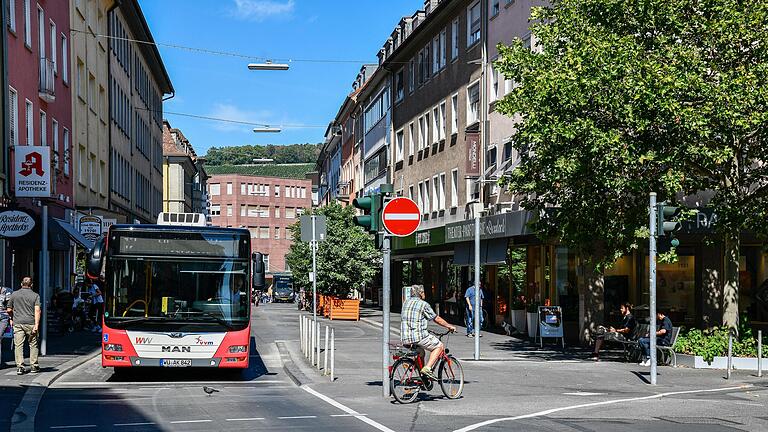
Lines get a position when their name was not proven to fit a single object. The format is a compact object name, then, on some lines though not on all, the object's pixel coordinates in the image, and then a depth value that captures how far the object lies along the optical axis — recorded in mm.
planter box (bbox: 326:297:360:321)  46184
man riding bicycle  14719
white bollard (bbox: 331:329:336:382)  18016
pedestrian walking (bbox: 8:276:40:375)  18625
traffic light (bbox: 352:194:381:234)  15648
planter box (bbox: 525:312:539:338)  30328
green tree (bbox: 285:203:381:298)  48438
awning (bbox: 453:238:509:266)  33562
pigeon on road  15777
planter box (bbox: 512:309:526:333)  34219
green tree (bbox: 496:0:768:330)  20062
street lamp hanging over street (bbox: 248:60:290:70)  35344
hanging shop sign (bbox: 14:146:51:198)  24797
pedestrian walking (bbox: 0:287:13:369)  19078
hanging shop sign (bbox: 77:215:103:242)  32000
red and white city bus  17734
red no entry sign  15484
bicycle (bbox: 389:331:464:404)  14508
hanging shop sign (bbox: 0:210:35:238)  21156
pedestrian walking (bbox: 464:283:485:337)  32844
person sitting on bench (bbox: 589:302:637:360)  23125
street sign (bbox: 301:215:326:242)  24281
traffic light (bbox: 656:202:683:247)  17719
